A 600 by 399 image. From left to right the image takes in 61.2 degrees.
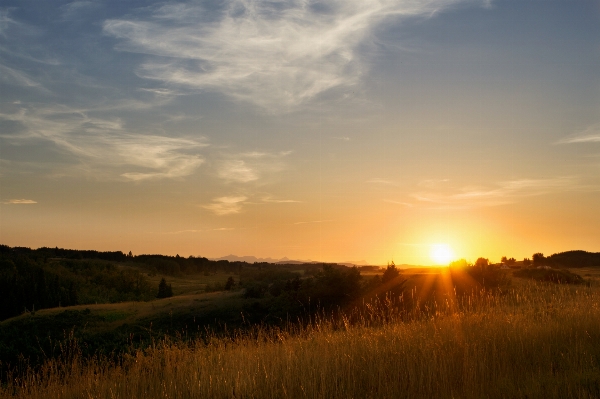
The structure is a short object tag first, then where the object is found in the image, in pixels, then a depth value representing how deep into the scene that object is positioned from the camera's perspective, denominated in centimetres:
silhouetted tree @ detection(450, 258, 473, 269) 3634
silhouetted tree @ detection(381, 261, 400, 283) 3347
